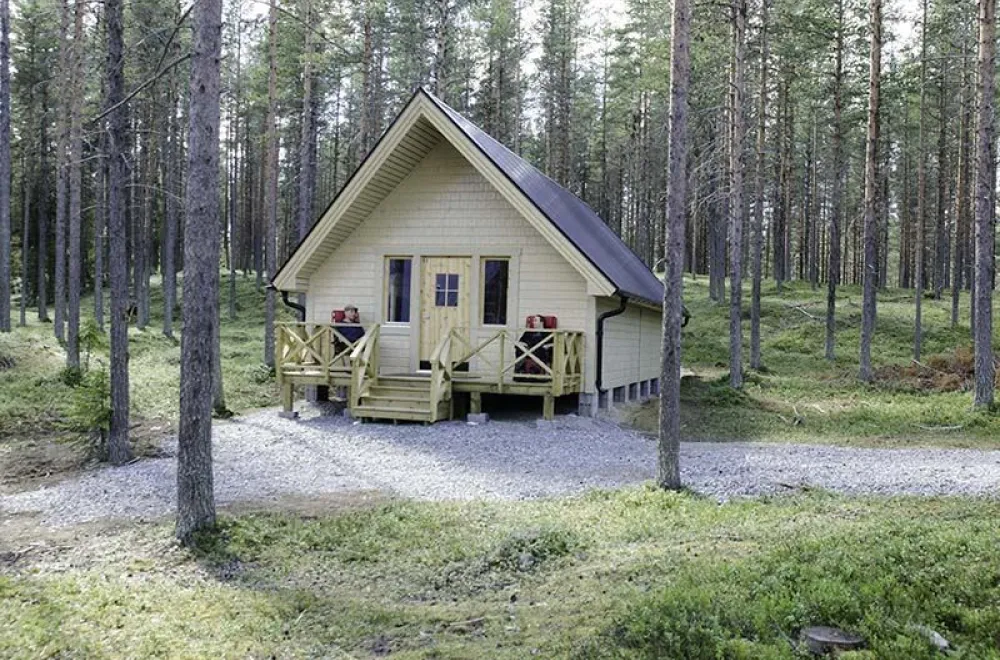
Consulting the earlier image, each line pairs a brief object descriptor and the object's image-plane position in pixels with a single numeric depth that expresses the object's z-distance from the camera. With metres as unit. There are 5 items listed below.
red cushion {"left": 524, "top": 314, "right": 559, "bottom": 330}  13.30
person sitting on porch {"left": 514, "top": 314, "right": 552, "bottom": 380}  12.82
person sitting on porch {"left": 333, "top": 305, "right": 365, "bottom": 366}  14.12
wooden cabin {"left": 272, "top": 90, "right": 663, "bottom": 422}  12.85
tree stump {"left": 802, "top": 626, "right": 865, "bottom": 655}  3.75
